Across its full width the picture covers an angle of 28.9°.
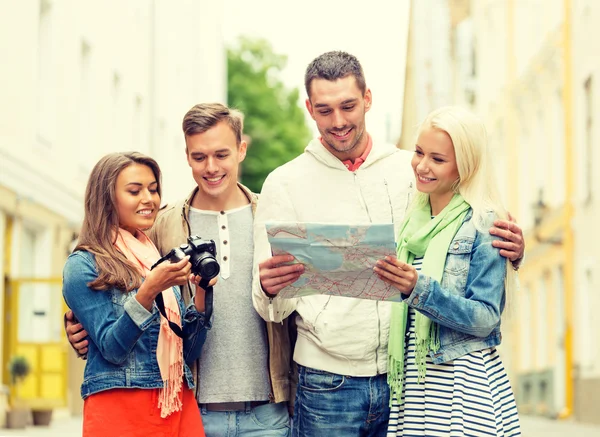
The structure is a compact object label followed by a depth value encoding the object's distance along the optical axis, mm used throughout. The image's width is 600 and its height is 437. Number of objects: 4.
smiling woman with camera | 4070
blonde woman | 4074
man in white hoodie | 4418
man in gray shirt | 4602
